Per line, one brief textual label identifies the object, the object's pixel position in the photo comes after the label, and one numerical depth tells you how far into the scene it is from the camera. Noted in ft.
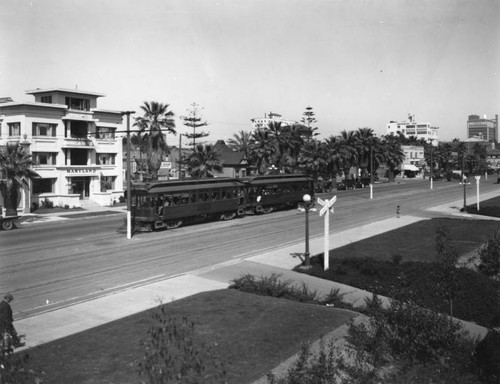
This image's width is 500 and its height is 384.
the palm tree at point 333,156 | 242.08
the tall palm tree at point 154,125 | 192.34
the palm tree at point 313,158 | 233.55
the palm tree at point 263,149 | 220.23
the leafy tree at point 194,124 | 280.31
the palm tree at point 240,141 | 296.20
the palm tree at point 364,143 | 279.69
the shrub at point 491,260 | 66.33
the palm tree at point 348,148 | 259.47
